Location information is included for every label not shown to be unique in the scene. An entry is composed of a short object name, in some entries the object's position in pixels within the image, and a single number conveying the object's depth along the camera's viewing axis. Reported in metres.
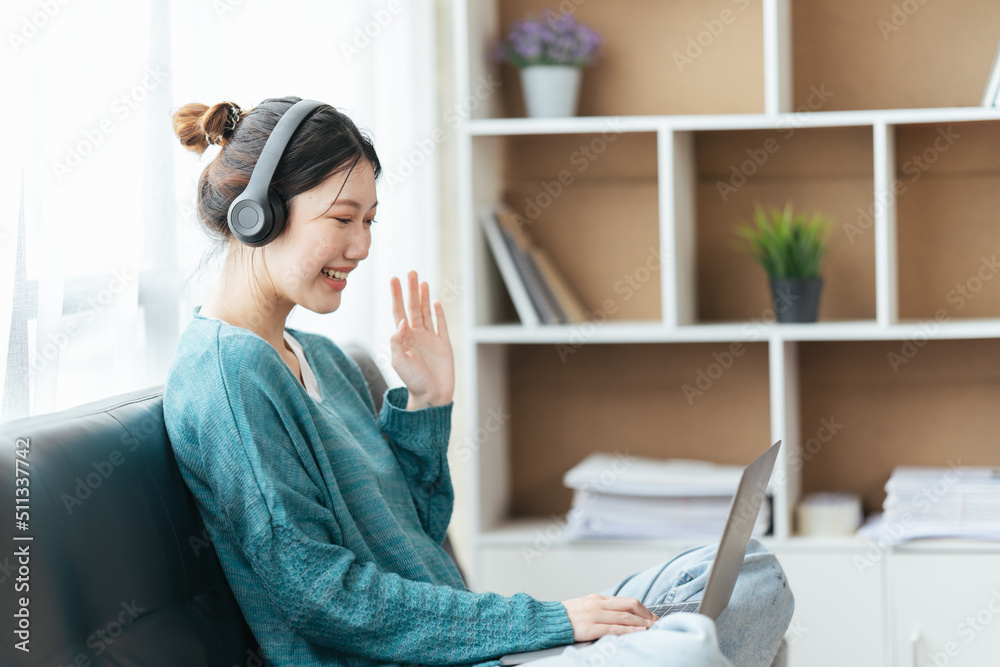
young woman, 3.28
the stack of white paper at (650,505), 4.07
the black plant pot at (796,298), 4.07
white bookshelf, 4.01
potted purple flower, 4.16
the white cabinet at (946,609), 3.97
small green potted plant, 4.06
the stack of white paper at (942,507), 3.99
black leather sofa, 3.15
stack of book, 4.14
